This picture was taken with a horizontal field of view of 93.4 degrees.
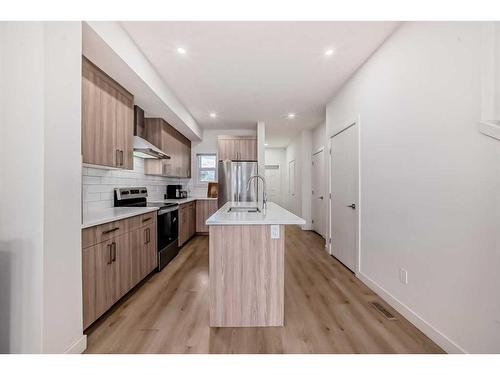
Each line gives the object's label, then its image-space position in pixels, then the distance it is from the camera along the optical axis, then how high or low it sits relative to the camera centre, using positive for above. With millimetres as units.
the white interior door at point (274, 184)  8531 +146
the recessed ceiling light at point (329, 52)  2424 +1420
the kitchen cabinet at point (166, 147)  3955 +766
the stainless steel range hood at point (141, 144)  3096 +576
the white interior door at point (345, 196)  2971 -108
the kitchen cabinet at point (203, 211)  5344 -526
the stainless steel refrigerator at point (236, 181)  5297 +157
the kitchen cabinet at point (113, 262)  1804 -682
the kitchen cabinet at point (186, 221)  4277 -664
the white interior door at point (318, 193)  5199 -116
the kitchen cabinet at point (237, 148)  5414 +922
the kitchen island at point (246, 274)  1863 -685
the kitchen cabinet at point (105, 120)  2105 +695
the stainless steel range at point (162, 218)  3123 -442
